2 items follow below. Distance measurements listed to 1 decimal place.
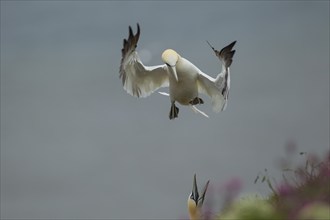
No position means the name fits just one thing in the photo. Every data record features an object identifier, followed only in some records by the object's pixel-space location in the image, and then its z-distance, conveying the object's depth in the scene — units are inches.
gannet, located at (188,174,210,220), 595.8
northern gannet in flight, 647.1
